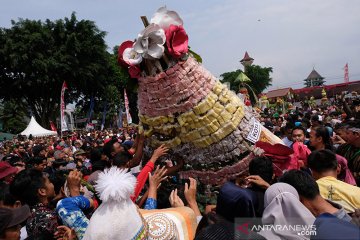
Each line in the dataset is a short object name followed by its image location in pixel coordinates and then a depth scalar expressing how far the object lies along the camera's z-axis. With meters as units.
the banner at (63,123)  17.50
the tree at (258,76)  63.05
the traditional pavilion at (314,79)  84.31
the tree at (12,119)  57.23
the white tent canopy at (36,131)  25.17
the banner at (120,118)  31.24
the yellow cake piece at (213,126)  3.28
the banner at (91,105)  34.03
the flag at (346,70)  48.22
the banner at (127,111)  20.98
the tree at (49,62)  27.84
